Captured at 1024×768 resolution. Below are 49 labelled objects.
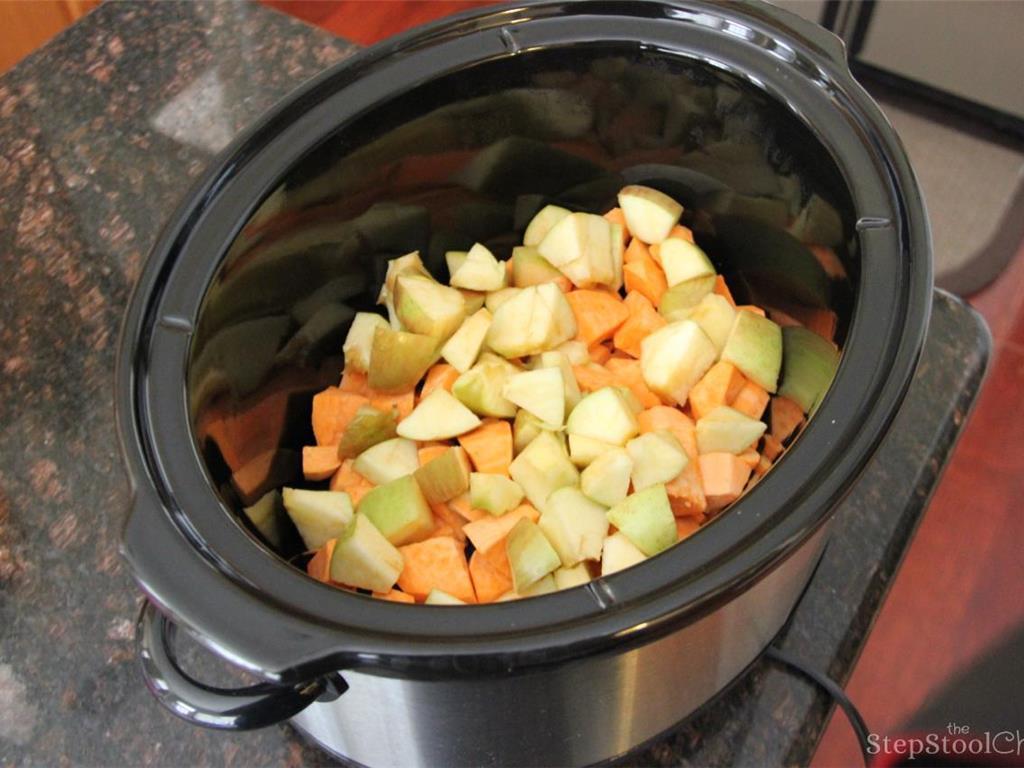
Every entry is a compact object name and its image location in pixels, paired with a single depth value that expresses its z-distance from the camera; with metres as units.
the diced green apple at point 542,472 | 0.68
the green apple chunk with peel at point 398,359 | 0.72
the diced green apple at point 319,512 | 0.68
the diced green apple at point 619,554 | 0.62
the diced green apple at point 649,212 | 0.77
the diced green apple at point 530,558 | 0.63
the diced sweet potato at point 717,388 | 0.70
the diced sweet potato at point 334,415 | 0.73
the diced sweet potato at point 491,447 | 0.70
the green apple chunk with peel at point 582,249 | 0.76
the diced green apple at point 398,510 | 0.66
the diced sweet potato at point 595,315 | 0.76
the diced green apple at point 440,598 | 0.61
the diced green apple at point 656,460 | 0.66
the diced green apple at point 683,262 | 0.75
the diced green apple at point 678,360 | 0.70
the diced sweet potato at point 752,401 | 0.70
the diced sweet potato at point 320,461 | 0.72
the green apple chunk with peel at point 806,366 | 0.63
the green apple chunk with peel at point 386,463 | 0.70
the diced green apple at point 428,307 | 0.74
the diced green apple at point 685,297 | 0.75
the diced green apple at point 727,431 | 0.68
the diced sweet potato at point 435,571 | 0.64
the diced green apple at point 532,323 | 0.74
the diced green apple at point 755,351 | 0.70
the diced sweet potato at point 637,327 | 0.76
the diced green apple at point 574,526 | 0.64
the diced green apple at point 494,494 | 0.68
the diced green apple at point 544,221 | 0.80
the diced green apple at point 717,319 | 0.72
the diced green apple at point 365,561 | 0.62
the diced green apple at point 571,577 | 0.64
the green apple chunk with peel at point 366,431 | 0.71
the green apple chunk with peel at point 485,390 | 0.72
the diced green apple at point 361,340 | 0.76
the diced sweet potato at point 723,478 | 0.66
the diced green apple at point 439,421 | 0.71
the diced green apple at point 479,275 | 0.78
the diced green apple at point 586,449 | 0.69
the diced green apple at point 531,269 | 0.78
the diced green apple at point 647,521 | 0.62
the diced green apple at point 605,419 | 0.69
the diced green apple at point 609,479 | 0.66
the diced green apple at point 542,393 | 0.70
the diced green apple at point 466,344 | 0.74
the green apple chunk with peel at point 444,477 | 0.68
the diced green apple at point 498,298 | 0.78
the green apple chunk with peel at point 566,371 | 0.72
